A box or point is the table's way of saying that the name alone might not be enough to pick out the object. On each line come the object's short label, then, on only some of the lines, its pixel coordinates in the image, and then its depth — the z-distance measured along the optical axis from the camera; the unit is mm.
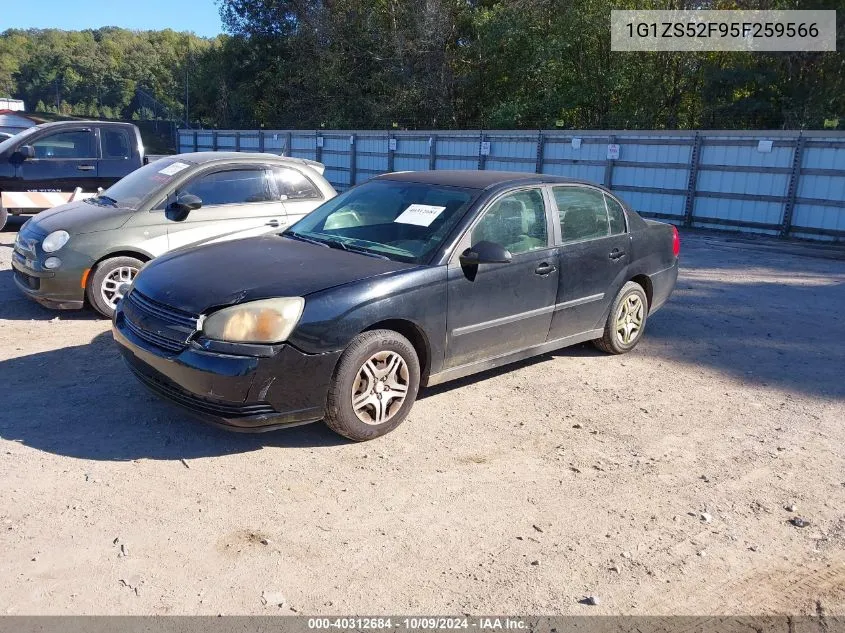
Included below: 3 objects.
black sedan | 4109
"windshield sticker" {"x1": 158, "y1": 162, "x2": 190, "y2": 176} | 7434
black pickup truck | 10938
